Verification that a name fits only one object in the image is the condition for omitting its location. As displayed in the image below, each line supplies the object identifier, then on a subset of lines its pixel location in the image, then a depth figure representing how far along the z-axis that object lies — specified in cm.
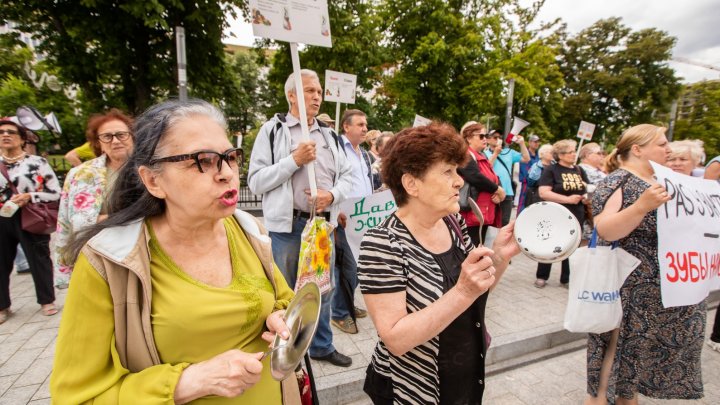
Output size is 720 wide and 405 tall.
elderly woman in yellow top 113
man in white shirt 359
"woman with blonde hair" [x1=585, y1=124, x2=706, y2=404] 236
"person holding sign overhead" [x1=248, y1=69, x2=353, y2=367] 293
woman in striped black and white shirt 162
